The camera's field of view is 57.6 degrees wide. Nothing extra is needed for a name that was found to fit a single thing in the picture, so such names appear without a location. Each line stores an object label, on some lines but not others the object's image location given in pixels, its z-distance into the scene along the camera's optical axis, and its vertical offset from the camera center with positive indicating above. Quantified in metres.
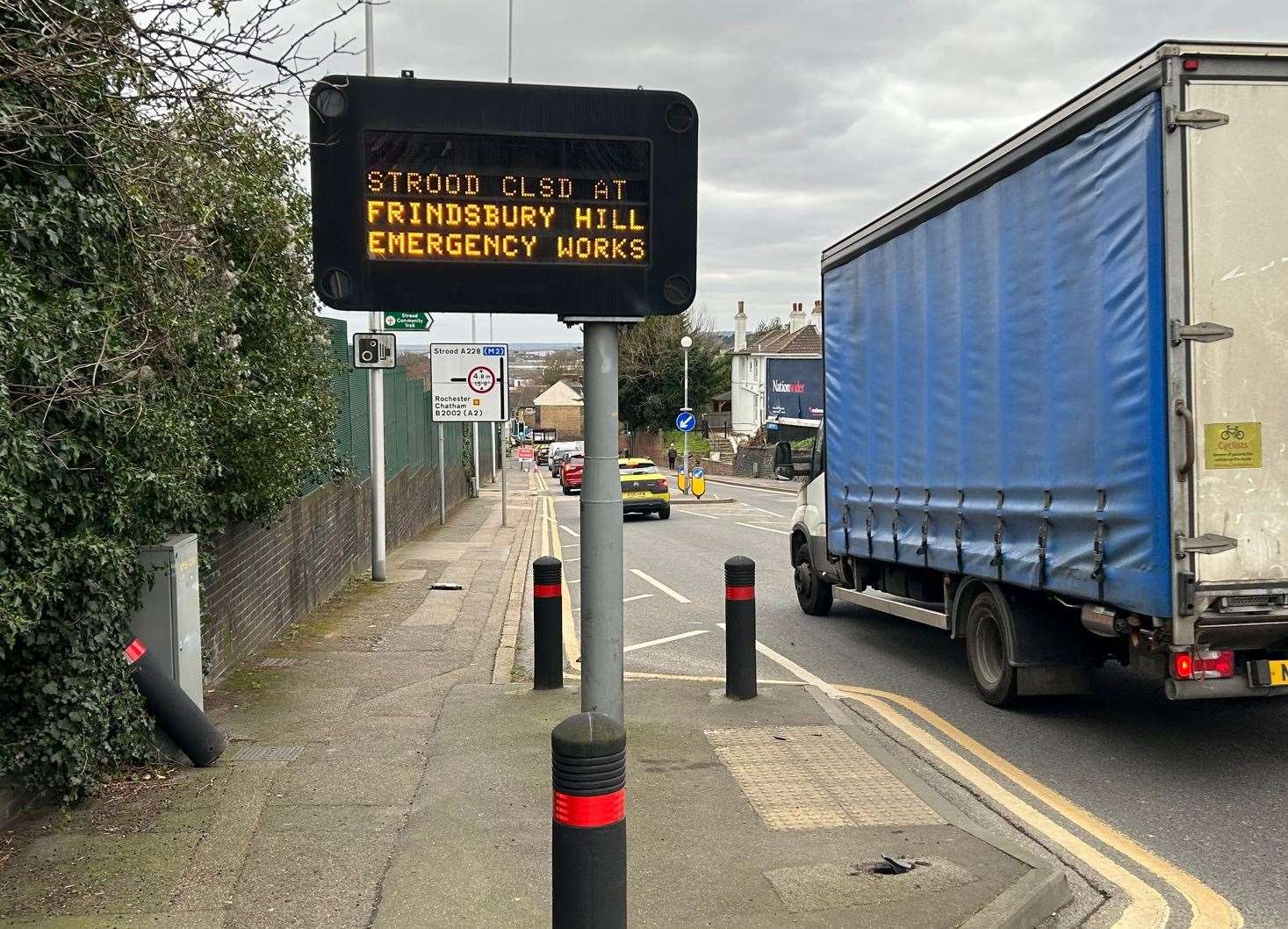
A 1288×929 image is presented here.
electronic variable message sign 4.80 +1.03
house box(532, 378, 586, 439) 148.12 +4.43
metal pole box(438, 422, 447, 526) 26.66 -1.20
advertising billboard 73.56 +3.23
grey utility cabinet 6.39 -0.90
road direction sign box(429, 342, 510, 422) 22.42 +1.11
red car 44.16 -1.20
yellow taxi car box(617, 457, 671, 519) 29.59 -1.27
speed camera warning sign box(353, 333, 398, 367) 14.09 +1.16
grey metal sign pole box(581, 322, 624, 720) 5.09 -0.37
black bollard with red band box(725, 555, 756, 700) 8.20 -1.33
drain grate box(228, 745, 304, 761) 6.77 -1.79
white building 78.75 +5.84
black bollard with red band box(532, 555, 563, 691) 8.55 -1.37
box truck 6.02 +0.29
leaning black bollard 6.18 -1.42
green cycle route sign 16.00 +1.72
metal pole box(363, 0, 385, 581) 14.72 +0.07
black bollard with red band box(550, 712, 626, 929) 3.52 -1.16
